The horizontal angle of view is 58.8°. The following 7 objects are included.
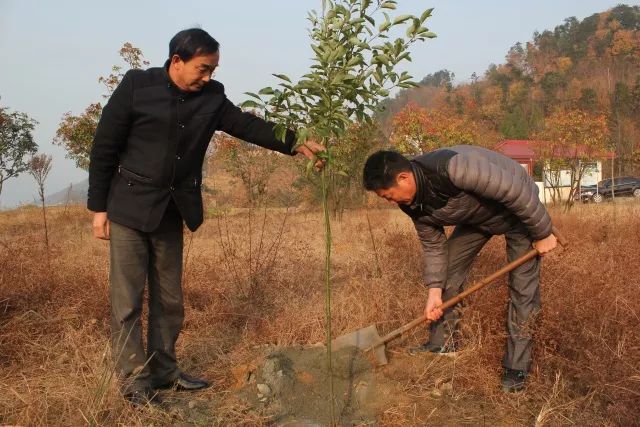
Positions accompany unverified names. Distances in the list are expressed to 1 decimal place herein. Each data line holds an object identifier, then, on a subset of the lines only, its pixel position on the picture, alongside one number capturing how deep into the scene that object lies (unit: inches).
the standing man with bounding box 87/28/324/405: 107.1
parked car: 1037.4
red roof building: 1426.6
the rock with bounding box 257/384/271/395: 120.8
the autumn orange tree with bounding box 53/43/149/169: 473.1
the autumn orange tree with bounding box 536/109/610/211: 695.7
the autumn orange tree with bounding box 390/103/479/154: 687.7
